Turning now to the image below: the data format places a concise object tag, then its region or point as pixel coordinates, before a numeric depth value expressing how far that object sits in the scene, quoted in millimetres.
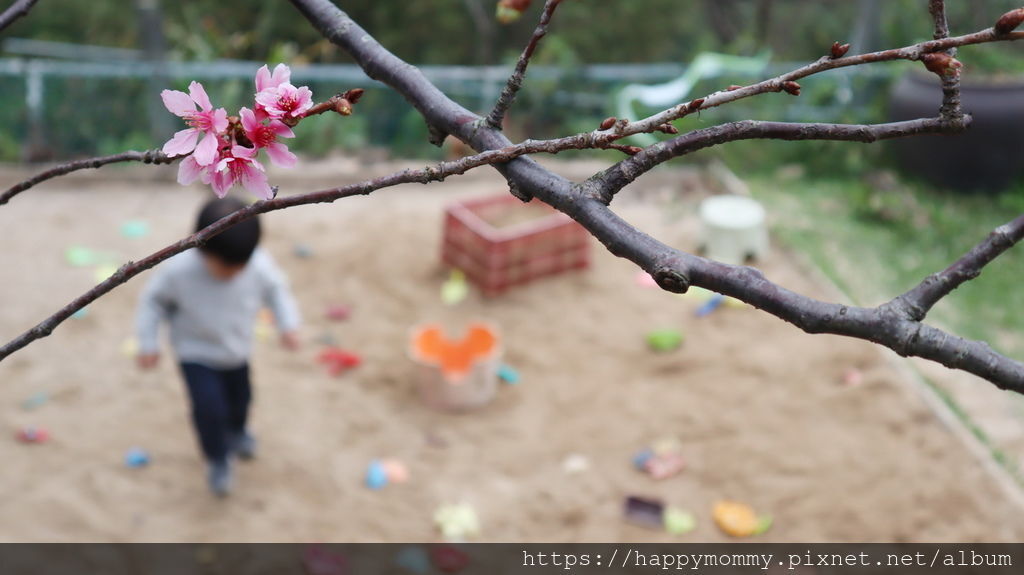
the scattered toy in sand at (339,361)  4730
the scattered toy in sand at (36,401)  4211
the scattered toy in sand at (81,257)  5477
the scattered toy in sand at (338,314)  5168
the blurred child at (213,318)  3459
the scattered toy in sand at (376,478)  3932
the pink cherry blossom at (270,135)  1040
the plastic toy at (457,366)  4430
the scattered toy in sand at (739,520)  3717
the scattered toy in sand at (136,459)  3916
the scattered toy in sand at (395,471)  3992
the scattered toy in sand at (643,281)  5629
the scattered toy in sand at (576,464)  4094
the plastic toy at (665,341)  4945
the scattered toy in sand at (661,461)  4066
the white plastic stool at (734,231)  5793
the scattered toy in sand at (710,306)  5258
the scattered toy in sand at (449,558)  3484
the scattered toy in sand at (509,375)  4715
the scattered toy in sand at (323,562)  3408
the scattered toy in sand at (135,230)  5906
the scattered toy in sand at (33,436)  3967
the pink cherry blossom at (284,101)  1026
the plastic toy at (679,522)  3732
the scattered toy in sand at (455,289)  5406
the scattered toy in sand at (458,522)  3680
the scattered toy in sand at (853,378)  4566
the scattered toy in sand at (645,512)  3750
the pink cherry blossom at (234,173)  1026
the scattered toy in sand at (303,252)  5789
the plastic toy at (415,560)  3477
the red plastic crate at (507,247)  5391
